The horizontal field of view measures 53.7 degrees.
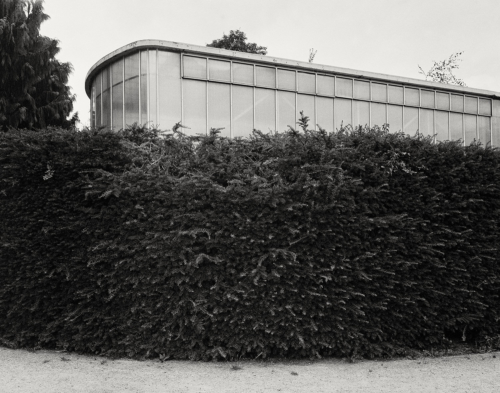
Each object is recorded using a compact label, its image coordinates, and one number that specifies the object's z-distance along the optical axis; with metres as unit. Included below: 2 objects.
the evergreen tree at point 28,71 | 26.00
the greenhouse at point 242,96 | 18.92
